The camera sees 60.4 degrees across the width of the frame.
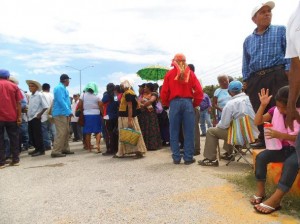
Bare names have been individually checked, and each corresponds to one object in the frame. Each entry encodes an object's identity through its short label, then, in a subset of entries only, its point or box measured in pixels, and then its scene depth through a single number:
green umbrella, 7.34
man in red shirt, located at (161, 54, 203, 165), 4.52
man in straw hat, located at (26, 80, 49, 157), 6.27
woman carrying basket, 5.30
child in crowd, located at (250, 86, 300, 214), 2.57
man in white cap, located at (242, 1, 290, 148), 3.45
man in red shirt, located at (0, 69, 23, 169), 5.09
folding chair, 4.08
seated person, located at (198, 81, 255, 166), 4.19
